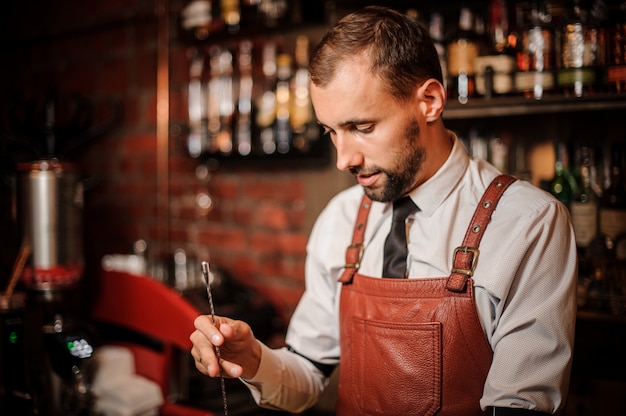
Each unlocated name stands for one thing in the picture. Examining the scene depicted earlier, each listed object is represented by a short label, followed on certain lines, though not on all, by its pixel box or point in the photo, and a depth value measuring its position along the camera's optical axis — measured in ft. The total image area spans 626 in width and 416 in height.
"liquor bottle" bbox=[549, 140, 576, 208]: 6.05
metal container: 6.32
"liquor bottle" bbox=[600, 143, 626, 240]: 5.74
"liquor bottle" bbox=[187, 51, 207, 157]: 8.77
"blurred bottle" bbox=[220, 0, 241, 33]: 8.18
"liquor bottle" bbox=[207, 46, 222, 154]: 8.63
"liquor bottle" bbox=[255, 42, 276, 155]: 8.10
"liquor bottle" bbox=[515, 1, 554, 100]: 5.75
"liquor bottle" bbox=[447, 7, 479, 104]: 6.18
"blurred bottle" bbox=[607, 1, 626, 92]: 5.35
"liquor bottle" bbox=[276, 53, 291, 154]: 7.91
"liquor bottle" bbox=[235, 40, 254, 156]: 8.32
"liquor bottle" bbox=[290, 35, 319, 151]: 7.76
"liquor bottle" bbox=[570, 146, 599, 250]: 5.87
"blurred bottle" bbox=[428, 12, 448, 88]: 6.48
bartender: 4.06
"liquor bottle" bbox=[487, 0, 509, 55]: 6.17
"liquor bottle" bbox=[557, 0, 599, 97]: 5.53
